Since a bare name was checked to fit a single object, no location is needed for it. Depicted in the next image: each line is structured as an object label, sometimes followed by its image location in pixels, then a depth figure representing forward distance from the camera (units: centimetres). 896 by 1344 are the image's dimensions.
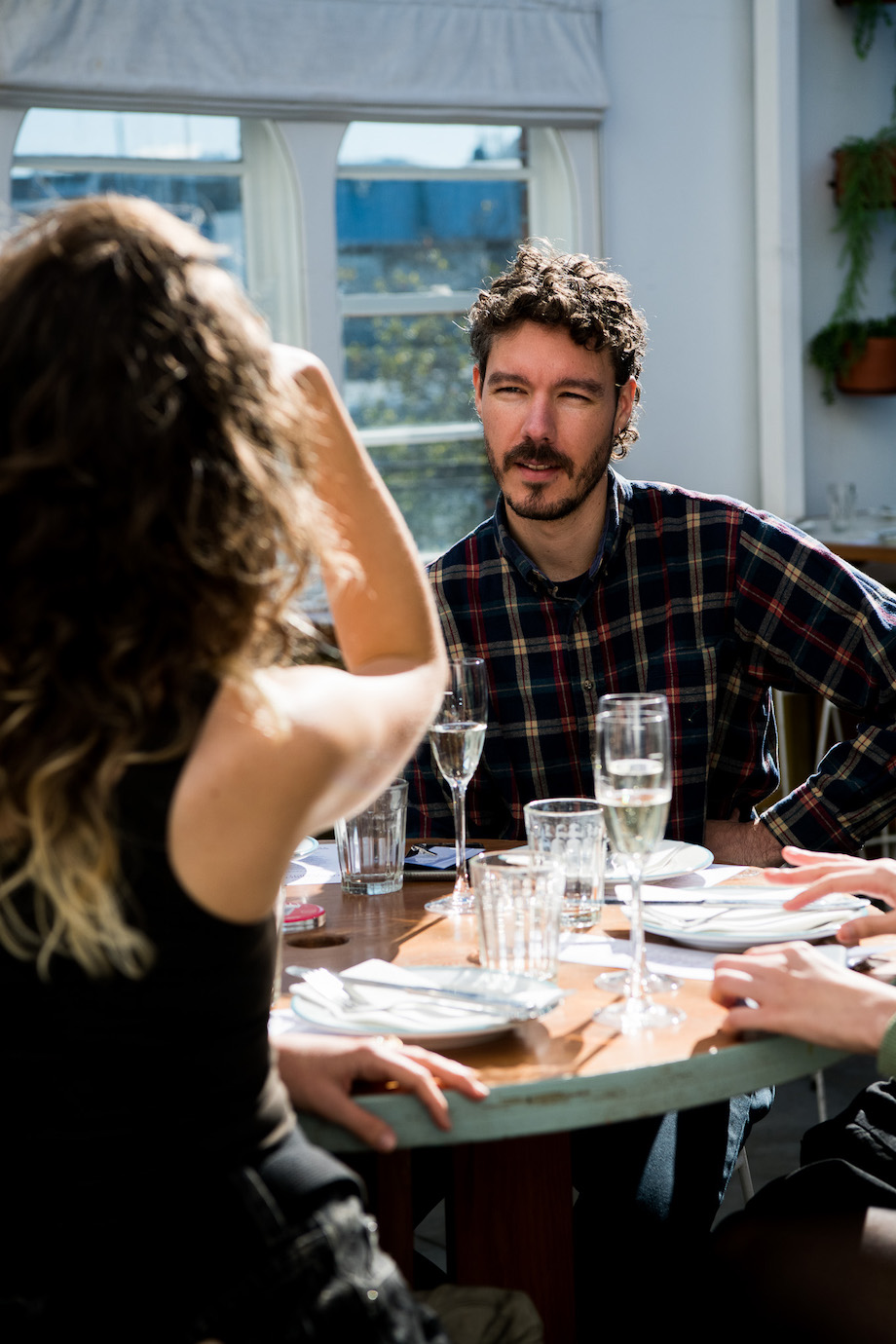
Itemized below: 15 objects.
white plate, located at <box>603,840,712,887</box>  156
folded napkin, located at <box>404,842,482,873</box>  169
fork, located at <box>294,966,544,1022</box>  114
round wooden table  106
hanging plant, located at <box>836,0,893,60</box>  484
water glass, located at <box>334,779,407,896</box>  158
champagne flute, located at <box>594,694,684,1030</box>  120
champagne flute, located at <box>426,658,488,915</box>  159
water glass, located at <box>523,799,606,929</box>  139
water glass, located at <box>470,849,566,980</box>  123
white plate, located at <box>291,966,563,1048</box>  112
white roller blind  370
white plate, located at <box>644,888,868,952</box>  134
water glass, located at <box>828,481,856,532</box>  455
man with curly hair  212
